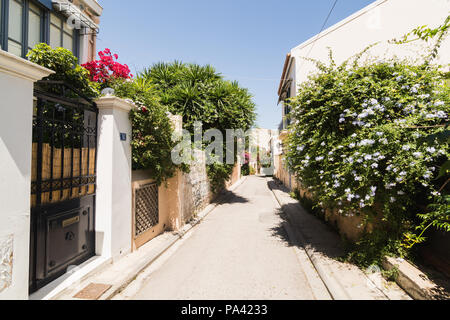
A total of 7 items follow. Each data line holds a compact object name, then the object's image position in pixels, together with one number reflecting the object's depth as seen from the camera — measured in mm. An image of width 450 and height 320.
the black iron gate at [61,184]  3227
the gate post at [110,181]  4379
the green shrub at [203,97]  10617
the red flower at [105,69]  5246
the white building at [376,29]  9742
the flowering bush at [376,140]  3721
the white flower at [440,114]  3501
